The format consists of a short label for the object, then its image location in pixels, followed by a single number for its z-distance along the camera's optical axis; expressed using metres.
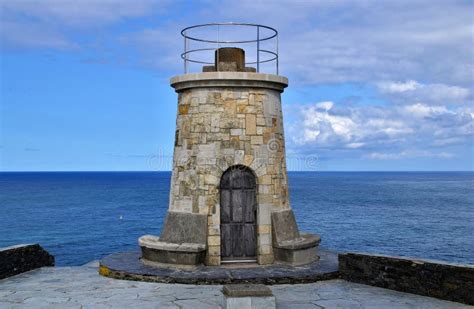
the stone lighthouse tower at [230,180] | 13.09
